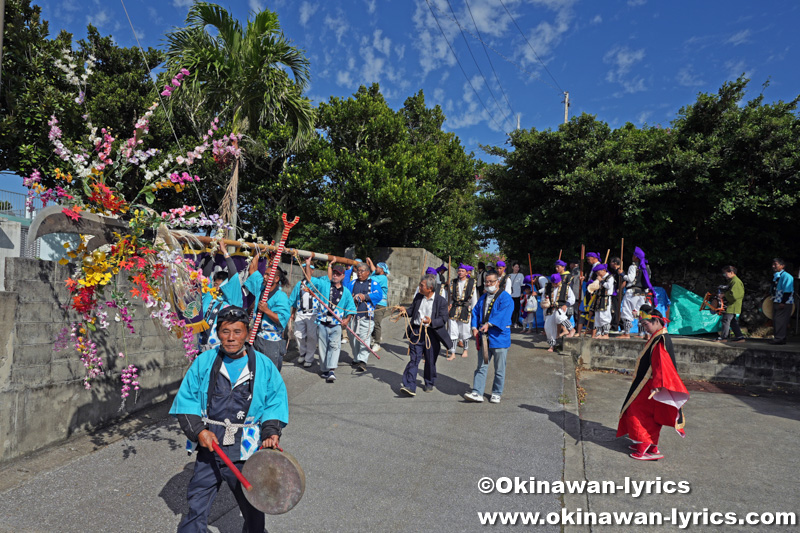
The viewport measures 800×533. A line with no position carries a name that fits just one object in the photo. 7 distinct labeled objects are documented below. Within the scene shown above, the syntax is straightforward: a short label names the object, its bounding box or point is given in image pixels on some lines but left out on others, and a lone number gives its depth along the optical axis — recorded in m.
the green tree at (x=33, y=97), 12.42
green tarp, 11.62
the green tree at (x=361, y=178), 16.16
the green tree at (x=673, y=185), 12.01
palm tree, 9.28
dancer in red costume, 5.08
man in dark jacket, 7.34
